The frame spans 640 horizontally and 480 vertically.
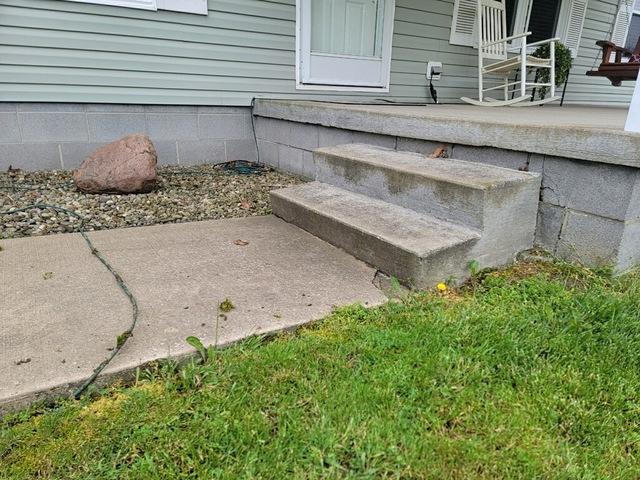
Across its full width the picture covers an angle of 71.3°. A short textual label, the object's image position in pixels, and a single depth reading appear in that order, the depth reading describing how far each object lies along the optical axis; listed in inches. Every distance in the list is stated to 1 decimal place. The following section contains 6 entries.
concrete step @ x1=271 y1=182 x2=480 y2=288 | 74.1
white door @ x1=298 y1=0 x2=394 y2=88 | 180.1
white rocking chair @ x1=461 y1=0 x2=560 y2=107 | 198.2
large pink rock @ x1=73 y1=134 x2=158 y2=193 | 122.9
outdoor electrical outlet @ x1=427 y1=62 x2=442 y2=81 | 217.0
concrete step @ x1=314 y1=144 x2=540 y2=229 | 79.4
